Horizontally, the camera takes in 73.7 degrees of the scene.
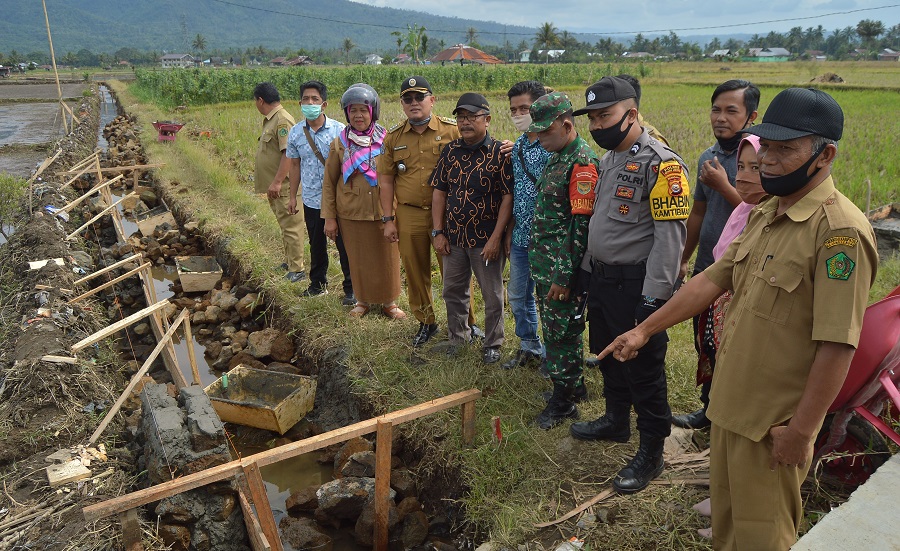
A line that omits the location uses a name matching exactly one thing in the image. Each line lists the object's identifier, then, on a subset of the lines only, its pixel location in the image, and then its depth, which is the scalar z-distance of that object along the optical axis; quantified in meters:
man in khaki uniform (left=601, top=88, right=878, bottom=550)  1.72
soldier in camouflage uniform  3.13
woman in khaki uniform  4.83
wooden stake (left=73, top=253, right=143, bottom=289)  5.69
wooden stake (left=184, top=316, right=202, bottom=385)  4.97
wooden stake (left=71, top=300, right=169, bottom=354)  3.98
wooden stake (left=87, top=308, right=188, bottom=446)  3.68
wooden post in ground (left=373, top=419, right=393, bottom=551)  3.29
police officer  2.70
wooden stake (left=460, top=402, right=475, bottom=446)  3.61
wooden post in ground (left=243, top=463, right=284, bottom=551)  2.96
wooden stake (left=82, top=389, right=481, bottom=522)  2.76
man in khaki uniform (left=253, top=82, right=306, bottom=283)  5.97
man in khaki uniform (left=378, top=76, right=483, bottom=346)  4.26
